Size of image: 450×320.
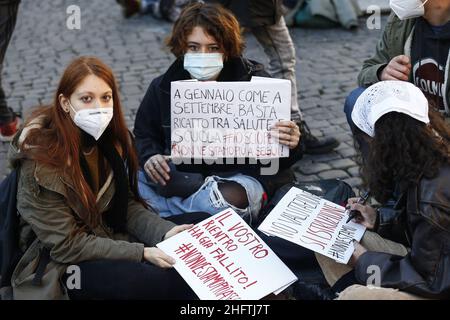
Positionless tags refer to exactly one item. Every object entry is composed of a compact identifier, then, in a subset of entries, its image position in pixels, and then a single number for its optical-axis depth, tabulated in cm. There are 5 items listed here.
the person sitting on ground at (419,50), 353
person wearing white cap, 261
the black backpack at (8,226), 296
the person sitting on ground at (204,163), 366
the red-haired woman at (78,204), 295
